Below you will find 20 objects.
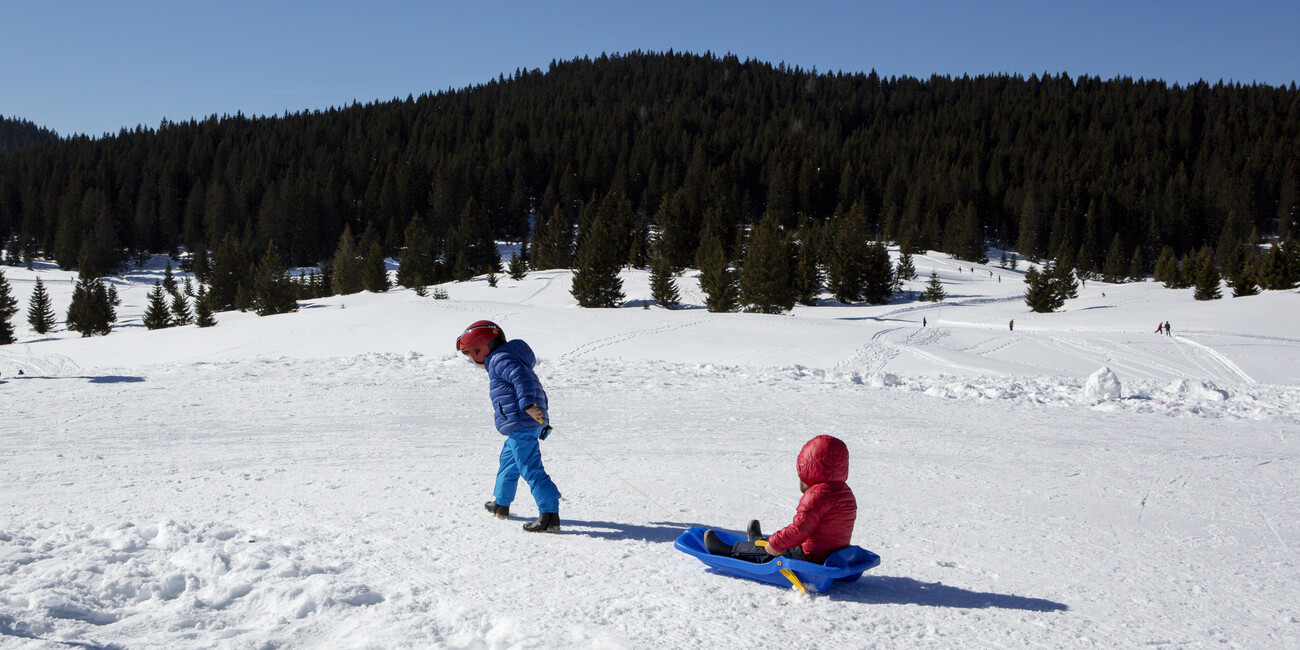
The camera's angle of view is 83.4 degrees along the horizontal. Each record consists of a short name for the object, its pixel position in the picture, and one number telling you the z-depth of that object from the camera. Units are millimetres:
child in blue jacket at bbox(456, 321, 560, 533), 5246
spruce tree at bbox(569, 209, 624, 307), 47062
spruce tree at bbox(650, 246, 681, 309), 47781
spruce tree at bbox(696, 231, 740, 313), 44344
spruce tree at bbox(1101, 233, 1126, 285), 76625
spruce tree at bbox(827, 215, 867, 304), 54281
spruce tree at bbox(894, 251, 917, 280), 61094
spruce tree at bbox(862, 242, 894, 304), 55188
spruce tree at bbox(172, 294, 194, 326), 50031
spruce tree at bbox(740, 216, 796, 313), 43719
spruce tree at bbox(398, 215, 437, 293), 61788
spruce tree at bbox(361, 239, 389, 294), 59062
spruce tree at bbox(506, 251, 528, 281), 60406
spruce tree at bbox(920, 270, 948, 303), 54656
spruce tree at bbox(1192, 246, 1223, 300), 49094
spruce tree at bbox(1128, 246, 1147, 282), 78219
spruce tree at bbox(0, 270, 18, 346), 42062
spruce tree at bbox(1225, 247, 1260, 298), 47875
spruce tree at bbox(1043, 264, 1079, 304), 48728
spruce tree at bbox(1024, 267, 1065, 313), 46656
